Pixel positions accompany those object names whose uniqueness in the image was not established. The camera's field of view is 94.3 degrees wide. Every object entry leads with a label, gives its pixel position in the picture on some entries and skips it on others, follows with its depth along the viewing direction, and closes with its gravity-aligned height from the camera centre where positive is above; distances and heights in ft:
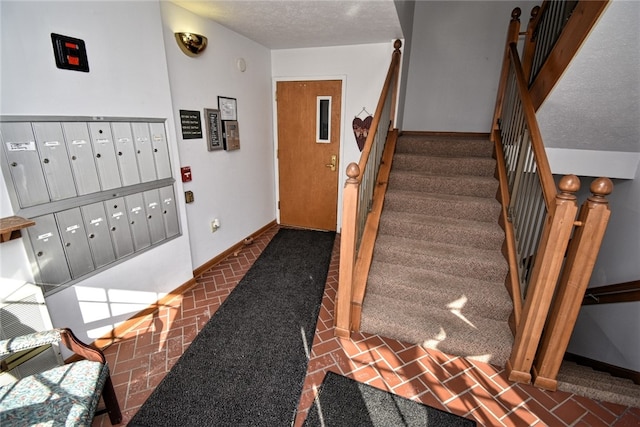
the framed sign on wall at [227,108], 10.48 +0.76
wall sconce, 8.37 +2.39
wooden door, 13.12 -0.88
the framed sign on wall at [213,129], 9.93 +0.01
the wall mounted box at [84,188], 5.47 -1.31
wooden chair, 4.03 -3.74
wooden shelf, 4.91 -1.64
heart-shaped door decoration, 12.63 +0.18
